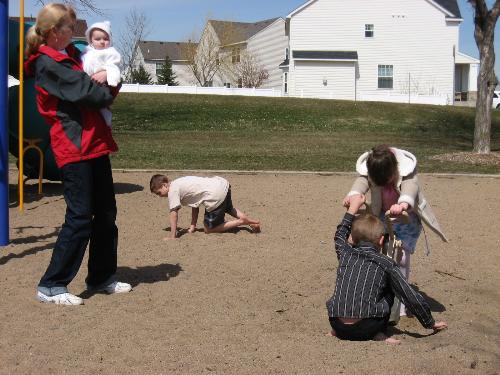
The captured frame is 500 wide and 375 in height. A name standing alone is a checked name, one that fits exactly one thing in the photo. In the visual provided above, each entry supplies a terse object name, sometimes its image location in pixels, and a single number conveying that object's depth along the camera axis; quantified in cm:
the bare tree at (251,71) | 5759
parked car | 4668
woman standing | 493
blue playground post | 690
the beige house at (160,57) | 7700
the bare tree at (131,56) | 6481
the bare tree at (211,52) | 6444
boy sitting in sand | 458
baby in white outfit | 497
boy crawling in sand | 768
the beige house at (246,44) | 5681
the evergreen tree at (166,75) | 6294
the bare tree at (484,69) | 1664
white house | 4619
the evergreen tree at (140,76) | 5759
